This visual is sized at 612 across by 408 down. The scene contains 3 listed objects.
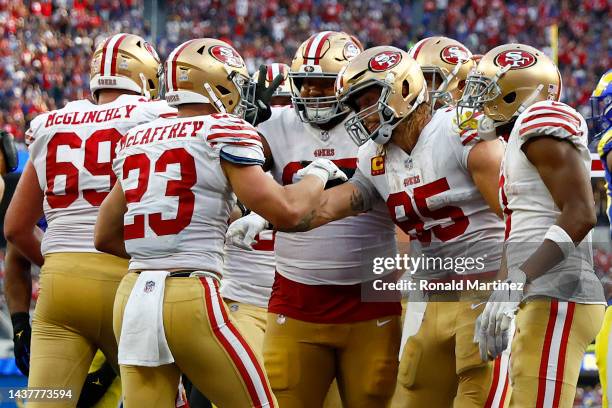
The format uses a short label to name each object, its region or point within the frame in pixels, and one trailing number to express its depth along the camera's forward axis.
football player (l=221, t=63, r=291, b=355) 11.07
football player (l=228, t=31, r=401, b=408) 9.26
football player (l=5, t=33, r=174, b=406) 9.59
